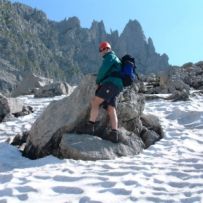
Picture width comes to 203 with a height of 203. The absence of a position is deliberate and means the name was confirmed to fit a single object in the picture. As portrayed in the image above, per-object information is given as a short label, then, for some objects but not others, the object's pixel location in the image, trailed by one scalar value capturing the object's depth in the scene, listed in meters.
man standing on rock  6.86
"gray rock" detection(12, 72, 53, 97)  18.96
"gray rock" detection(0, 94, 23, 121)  10.48
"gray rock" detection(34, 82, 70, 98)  15.53
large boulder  6.56
